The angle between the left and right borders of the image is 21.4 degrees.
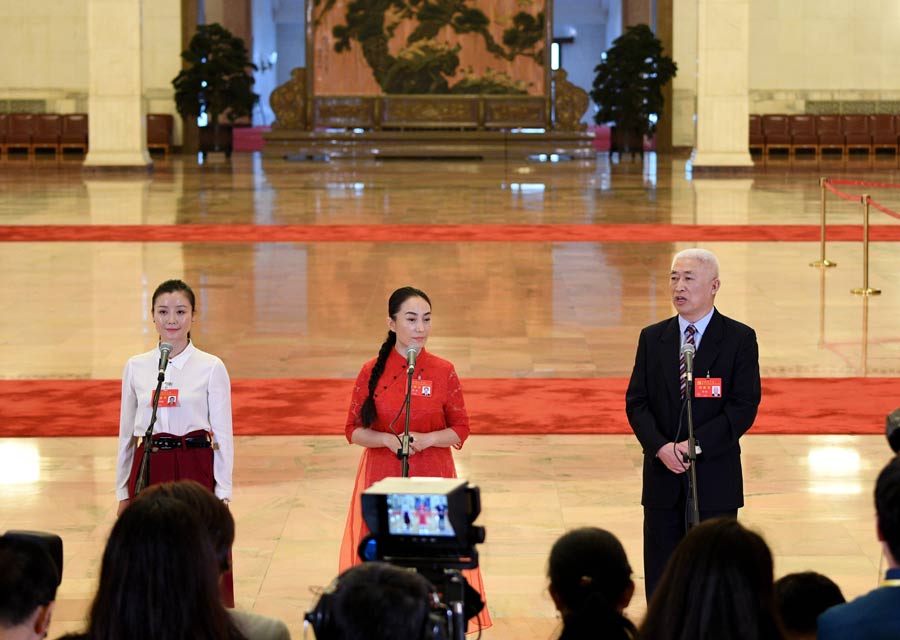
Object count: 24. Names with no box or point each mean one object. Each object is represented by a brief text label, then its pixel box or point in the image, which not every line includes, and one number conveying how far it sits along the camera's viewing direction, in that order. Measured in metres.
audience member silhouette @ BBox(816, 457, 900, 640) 4.75
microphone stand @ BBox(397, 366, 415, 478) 7.59
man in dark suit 8.07
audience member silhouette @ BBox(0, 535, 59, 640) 4.95
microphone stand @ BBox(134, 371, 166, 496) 7.70
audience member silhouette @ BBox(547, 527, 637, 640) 5.22
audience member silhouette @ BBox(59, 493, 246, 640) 4.54
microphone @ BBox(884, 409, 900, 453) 7.02
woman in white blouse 8.24
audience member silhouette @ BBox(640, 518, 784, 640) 4.47
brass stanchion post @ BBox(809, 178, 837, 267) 24.05
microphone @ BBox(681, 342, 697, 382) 7.68
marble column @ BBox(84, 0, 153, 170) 46.70
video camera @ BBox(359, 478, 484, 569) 4.98
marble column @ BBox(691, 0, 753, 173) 46.20
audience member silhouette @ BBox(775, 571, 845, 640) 5.28
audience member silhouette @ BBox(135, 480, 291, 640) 5.02
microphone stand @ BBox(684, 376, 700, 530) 7.62
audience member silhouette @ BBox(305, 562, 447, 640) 4.26
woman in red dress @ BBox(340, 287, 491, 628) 8.45
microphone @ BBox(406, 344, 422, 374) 7.70
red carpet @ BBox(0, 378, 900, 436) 13.52
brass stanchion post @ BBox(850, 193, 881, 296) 21.04
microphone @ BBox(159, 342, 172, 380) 7.79
